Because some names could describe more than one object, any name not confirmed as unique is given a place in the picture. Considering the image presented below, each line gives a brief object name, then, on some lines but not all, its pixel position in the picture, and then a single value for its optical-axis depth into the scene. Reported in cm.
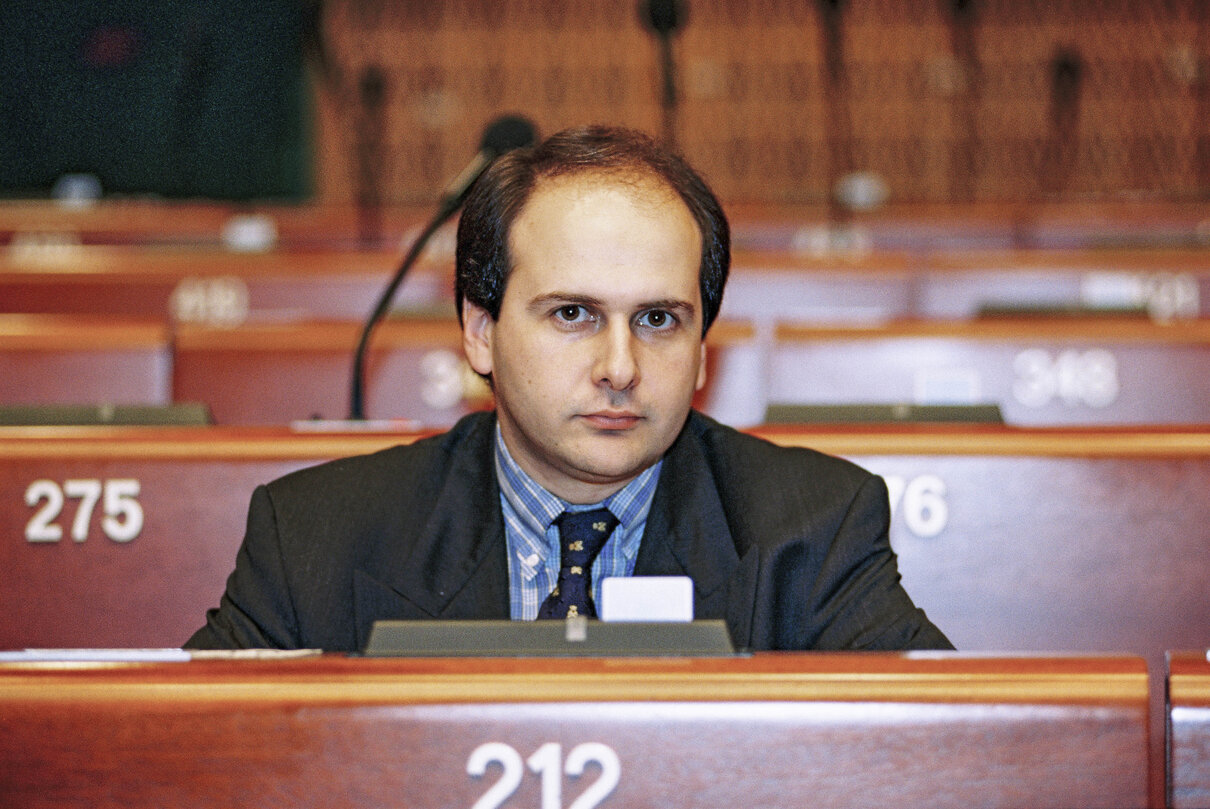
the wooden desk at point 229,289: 722
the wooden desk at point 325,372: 518
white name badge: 196
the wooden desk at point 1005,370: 497
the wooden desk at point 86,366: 510
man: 294
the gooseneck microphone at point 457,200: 427
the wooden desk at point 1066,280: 708
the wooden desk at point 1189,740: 160
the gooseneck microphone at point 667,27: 499
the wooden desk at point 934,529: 344
